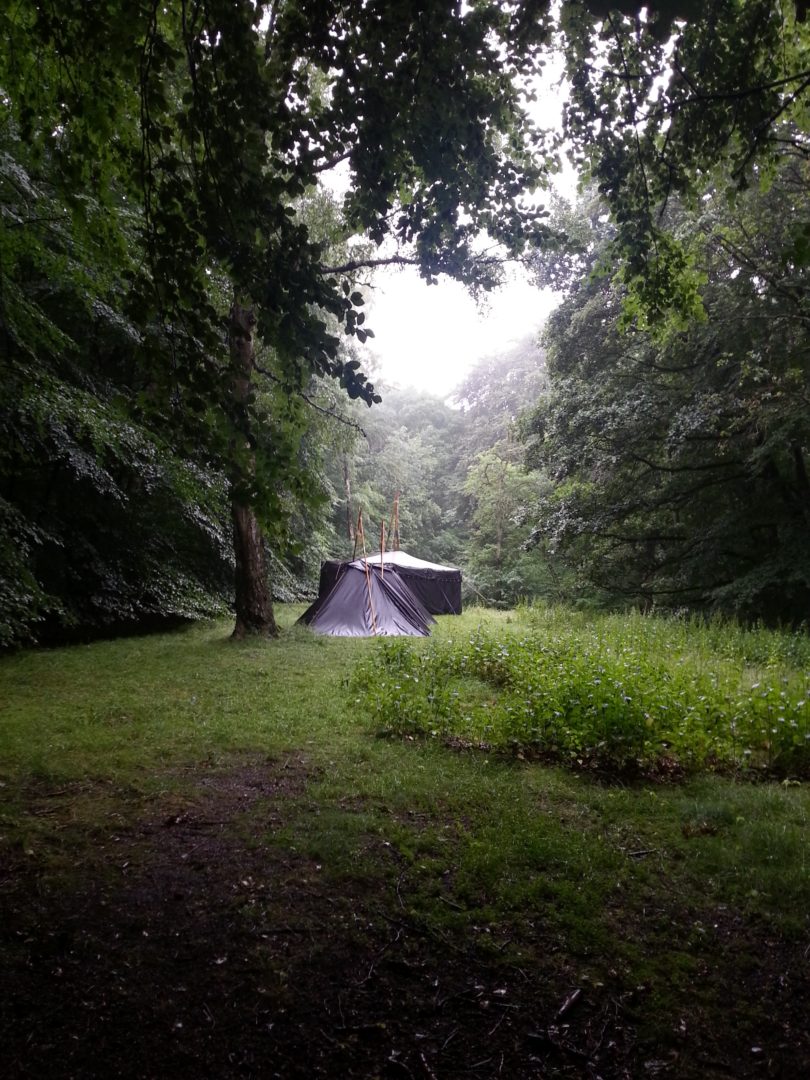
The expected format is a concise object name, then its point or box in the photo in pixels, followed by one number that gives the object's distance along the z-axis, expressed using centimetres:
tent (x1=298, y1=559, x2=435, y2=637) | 1170
